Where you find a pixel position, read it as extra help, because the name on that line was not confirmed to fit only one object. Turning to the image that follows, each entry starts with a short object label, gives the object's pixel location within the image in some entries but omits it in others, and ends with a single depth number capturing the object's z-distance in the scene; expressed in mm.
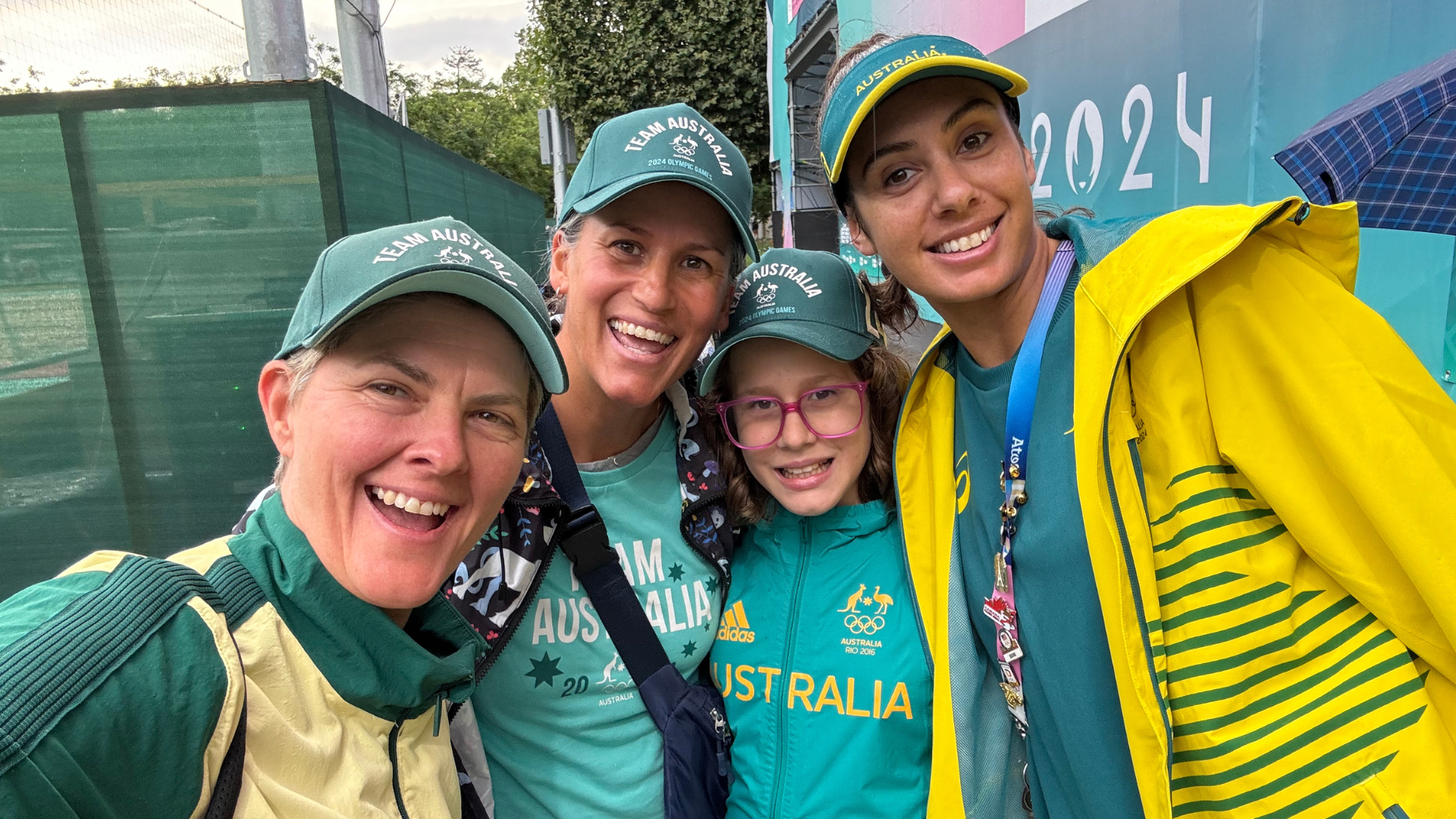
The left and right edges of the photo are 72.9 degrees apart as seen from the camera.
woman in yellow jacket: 556
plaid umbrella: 773
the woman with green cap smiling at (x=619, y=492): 753
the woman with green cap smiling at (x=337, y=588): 430
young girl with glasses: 768
